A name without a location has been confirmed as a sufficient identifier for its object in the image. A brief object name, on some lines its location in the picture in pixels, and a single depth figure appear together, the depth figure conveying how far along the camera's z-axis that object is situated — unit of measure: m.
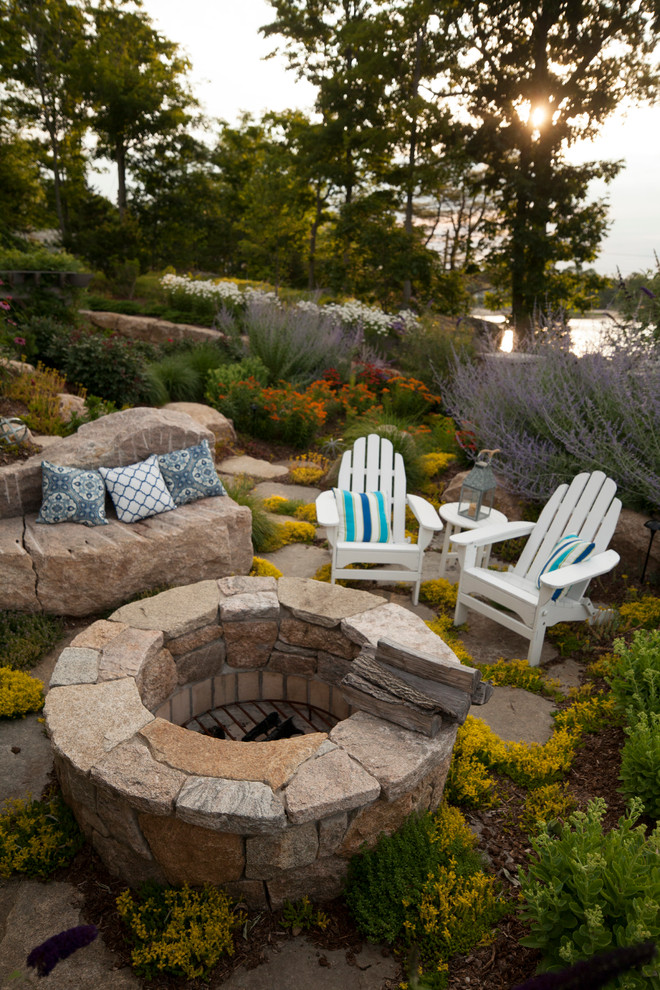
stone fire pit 2.07
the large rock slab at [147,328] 9.86
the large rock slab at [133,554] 3.77
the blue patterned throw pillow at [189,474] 4.46
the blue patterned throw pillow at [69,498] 3.97
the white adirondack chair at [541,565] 3.68
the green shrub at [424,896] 2.10
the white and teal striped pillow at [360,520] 4.49
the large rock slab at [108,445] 4.04
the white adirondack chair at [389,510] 4.25
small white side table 4.35
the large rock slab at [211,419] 6.92
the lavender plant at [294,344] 8.45
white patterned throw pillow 4.15
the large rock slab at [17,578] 3.68
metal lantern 4.32
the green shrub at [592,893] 1.73
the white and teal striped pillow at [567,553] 3.73
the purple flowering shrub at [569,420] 4.53
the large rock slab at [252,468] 6.43
